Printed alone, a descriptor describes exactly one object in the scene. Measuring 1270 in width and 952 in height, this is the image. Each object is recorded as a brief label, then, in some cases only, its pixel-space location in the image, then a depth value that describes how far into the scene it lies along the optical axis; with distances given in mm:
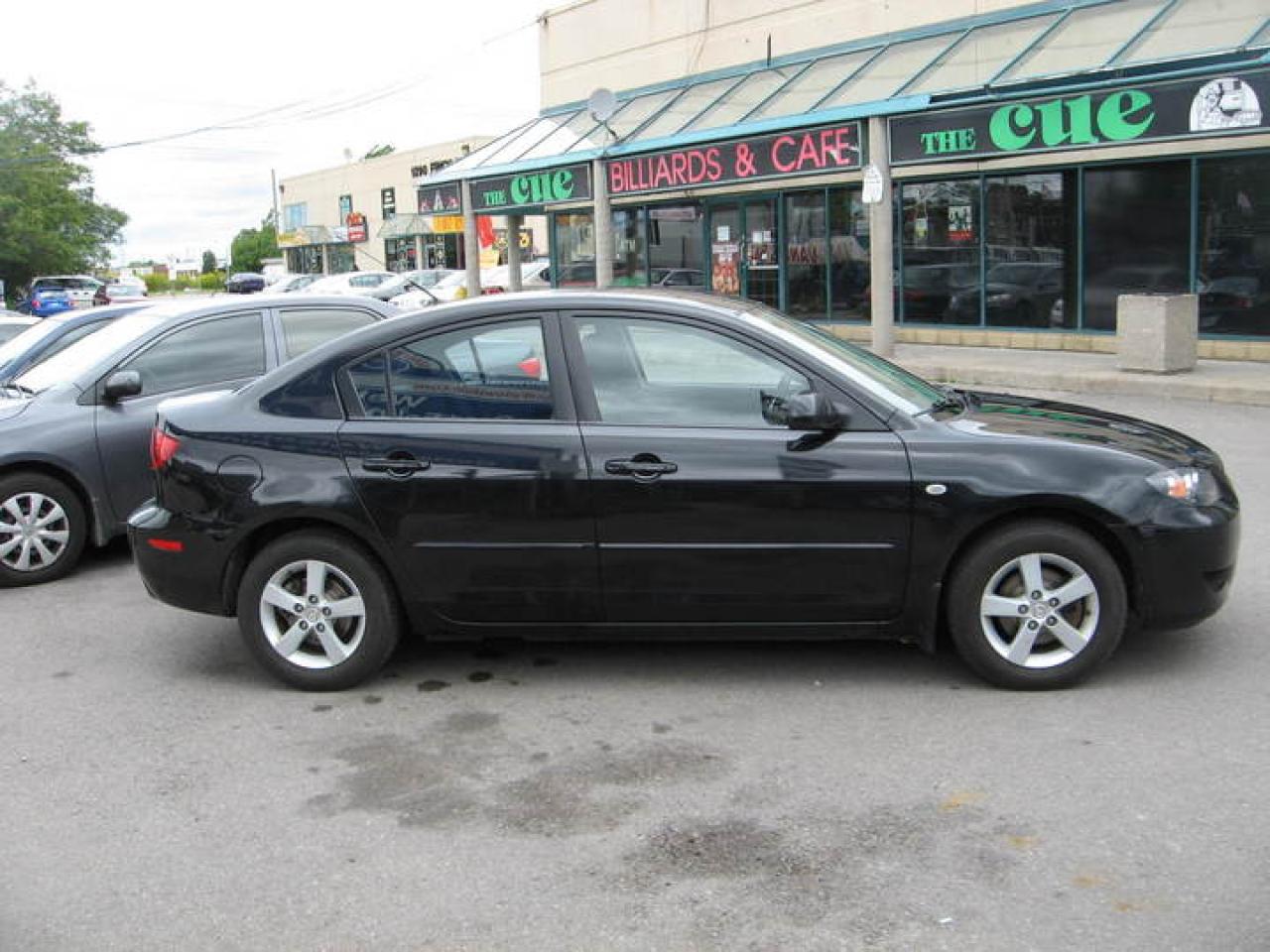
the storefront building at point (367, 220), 58812
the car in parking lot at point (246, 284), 58541
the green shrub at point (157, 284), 93725
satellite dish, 23016
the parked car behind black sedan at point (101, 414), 7488
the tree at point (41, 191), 59312
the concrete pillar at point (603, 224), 21453
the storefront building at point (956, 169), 15039
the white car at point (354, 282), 41866
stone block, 14328
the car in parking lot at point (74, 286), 43719
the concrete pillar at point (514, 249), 26516
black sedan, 5020
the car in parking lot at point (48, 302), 42678
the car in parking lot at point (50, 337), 8719
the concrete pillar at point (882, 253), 16938
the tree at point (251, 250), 118000
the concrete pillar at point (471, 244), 24933
